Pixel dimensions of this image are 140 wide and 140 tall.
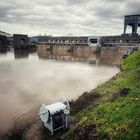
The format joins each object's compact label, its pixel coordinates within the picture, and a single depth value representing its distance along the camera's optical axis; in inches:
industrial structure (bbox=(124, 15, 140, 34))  2641.0
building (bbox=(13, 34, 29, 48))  3523.6
